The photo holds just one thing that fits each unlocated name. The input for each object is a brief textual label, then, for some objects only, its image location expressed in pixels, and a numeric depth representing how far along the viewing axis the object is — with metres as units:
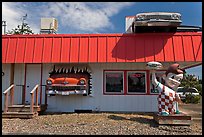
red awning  11.53
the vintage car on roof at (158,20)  11.30
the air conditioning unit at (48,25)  14.55
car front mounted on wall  11.13
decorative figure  8.67
